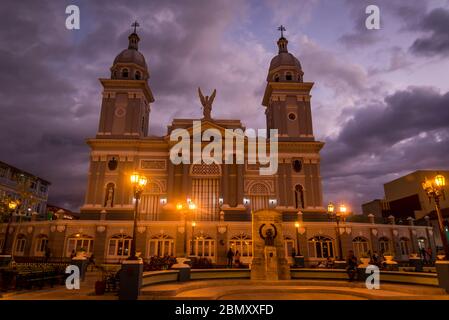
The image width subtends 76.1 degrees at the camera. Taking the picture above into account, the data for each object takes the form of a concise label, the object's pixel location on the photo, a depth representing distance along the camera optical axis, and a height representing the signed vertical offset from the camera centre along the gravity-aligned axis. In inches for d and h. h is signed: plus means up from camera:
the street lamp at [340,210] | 817.5 +92.6
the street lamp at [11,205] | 673.0 +86.1
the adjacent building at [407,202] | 2010.8 +304.3
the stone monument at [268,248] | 722.8 -13.0
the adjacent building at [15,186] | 2075.8 +445.0
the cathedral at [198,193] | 1211.9 +237.3
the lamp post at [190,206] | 856.4 +108.9
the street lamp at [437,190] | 509.4 +99.6
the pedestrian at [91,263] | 985.7 -69.3
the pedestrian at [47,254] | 1086.7 -40.4
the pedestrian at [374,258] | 999.9 -54.2
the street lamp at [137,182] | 560.7 +115.1
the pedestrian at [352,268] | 653.9 -55.7
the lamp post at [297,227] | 1191.9 +63.7
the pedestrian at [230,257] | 1021.0 -48.2
